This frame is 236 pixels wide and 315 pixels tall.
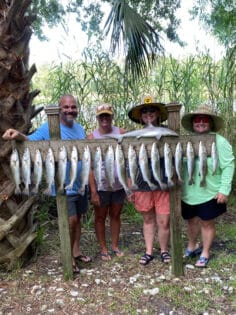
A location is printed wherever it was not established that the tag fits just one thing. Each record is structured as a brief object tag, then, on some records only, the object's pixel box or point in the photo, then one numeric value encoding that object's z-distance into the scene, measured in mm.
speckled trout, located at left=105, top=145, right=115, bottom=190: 3243
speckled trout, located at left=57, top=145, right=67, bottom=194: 3232
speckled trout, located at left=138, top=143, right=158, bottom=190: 3240
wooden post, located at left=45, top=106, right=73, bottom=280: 3247
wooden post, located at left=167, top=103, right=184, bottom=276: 3311
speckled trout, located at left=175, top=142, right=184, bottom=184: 3271
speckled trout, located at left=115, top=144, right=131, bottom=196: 3252
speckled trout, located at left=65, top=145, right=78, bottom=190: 3227
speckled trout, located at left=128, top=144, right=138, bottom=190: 3254
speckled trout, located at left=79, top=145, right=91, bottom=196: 3227
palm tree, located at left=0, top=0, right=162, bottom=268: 3566
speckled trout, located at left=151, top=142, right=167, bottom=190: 3242
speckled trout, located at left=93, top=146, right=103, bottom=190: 3240
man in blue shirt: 3473
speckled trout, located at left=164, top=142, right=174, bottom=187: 3264
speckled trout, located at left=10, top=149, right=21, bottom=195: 3184
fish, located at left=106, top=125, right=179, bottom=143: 3264
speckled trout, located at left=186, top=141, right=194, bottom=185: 3283
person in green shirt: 3420
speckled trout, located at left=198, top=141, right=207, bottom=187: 3287
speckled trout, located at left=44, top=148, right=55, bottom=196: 3213
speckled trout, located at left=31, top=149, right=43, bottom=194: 3221
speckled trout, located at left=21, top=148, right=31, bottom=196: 3203
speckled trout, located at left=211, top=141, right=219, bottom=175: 3303
